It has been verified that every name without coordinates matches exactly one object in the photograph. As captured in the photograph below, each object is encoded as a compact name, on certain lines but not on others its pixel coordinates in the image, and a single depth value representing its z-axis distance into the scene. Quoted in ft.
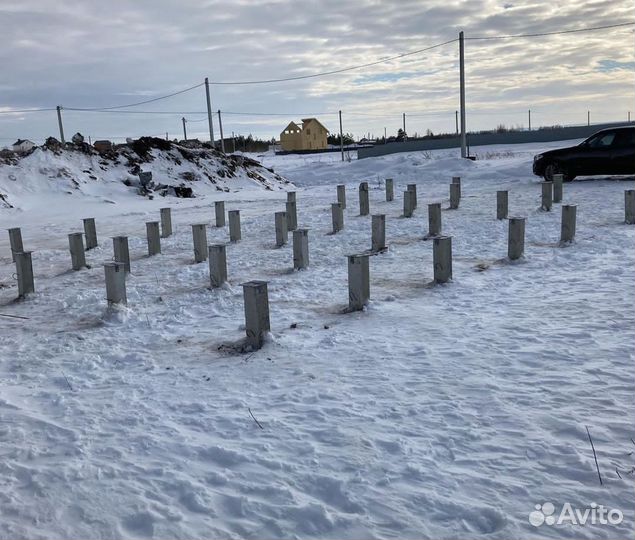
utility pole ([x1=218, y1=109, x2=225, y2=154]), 120.55
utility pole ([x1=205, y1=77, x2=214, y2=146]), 99.73
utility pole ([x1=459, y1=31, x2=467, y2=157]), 78.43
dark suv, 52.95
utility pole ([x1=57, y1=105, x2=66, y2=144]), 91.52
